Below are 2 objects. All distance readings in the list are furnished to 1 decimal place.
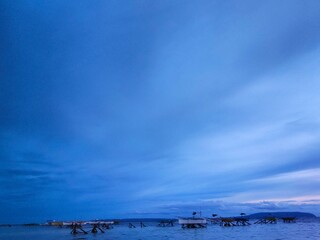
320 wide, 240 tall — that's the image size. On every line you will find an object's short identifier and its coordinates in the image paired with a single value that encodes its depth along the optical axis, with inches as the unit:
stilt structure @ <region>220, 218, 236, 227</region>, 3742.2
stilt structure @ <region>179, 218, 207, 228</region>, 3334.4
